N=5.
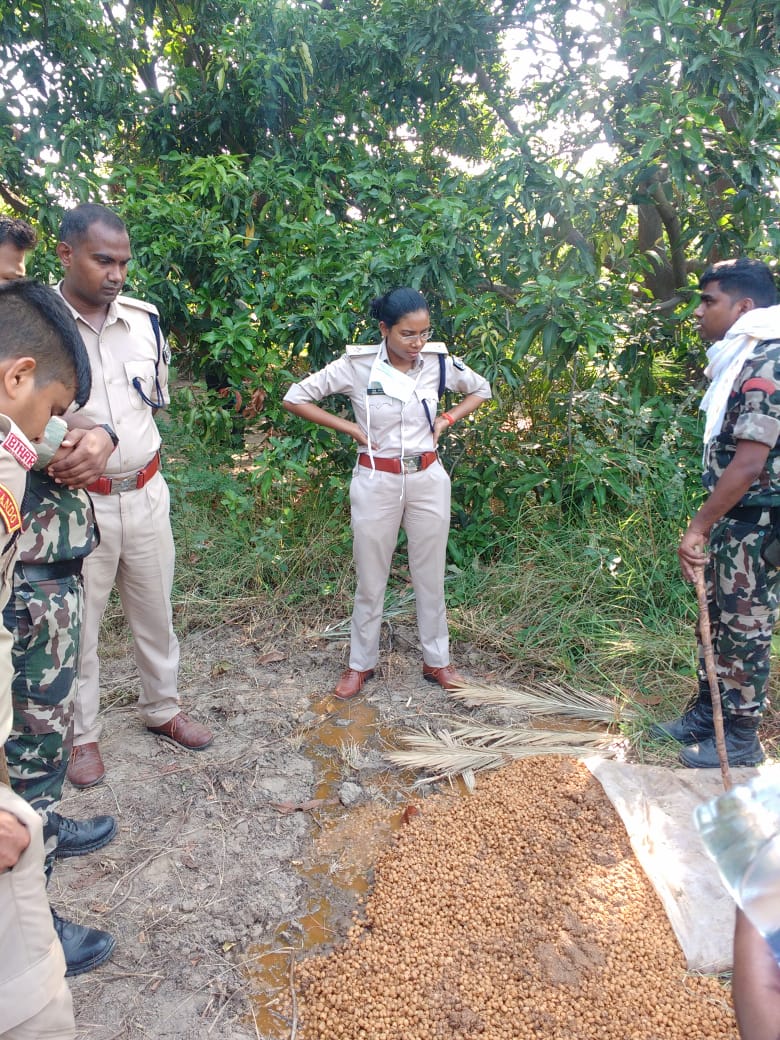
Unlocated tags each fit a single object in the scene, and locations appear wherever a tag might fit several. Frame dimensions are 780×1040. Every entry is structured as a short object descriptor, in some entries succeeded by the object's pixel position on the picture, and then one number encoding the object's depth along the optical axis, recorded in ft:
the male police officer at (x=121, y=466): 7.95
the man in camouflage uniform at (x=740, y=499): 7.86
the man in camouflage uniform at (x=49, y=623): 5.69
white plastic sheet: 6.68
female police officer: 9.89
